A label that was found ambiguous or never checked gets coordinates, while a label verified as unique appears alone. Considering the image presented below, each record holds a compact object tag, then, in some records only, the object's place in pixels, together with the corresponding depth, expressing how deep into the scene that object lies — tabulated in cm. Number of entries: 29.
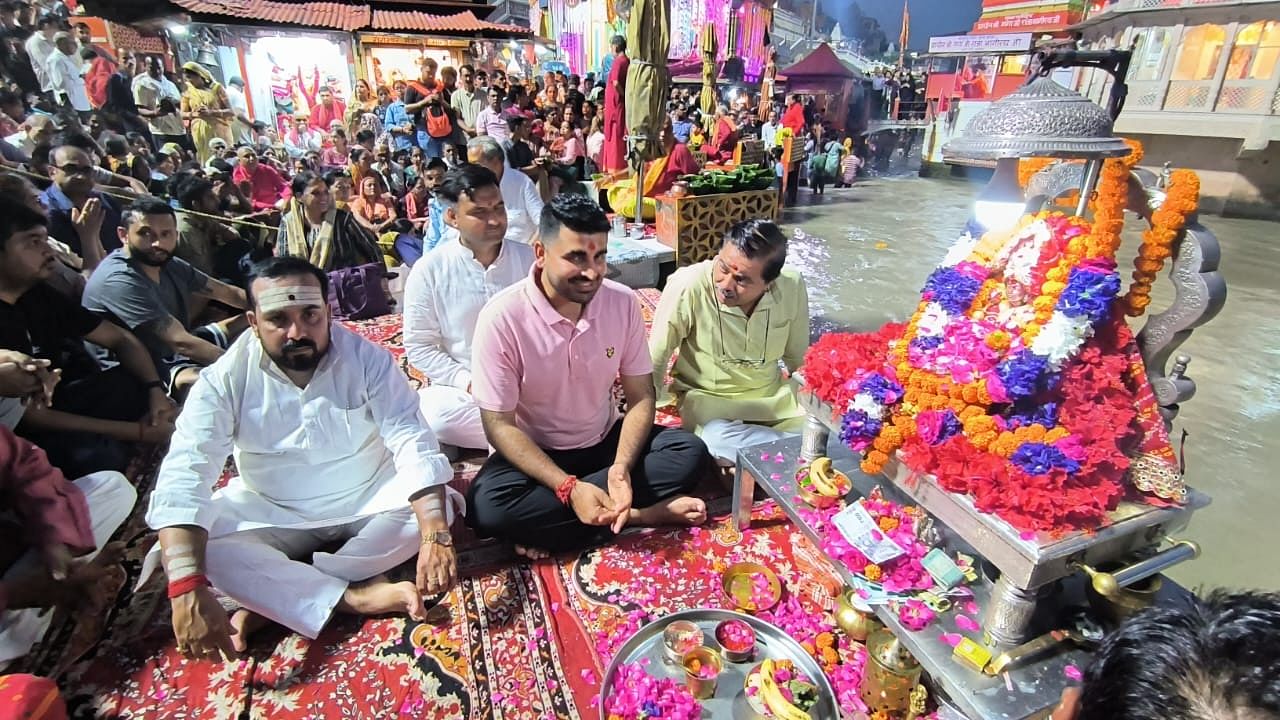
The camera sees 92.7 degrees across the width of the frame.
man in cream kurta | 312
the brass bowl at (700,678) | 197
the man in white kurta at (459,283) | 357
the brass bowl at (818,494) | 243
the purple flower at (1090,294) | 197
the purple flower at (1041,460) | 182
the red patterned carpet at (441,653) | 207
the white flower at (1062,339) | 199
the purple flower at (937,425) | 212
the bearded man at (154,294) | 355
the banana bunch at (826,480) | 241
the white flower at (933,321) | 240
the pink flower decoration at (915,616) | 190
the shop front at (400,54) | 1516
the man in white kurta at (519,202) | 559
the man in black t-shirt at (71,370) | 285
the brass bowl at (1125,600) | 177
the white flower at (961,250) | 254
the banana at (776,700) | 184
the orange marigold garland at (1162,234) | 196
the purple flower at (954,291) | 239
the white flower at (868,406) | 228
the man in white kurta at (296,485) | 209
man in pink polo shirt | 263
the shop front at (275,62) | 1352
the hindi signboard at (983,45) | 1947
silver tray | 196
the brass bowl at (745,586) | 247
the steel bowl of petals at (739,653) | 210
